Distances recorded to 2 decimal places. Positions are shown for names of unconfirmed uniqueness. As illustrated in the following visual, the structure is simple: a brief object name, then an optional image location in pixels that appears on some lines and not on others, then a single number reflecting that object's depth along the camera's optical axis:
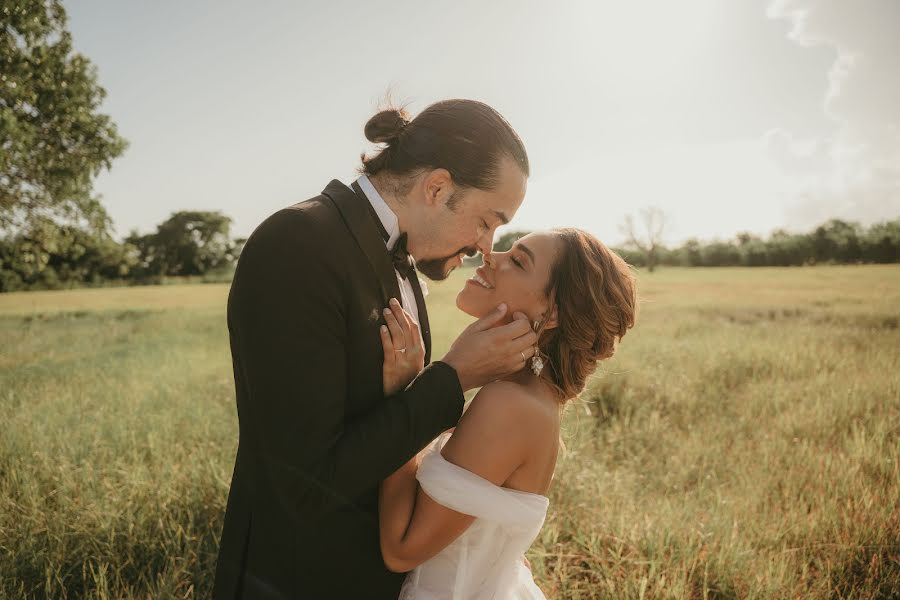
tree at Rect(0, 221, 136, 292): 13.18
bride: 1.75
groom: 1.42
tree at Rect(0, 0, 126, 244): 10.92
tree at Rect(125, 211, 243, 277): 50.72
